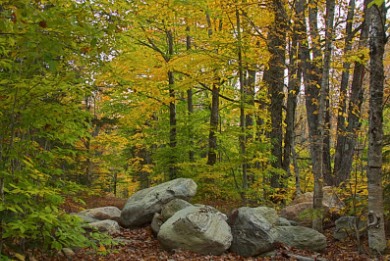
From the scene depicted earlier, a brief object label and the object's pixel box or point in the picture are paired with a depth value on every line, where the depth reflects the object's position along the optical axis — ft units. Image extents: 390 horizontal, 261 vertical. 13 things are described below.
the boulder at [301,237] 25.20
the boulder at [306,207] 30.12
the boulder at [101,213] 34.03
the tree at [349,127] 35.86
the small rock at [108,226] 29.48
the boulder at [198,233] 24.43
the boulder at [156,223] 29.55
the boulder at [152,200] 31.94
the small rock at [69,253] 20.39
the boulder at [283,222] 29.33
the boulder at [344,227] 25.67
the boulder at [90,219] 30.96
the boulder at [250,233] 24.73
